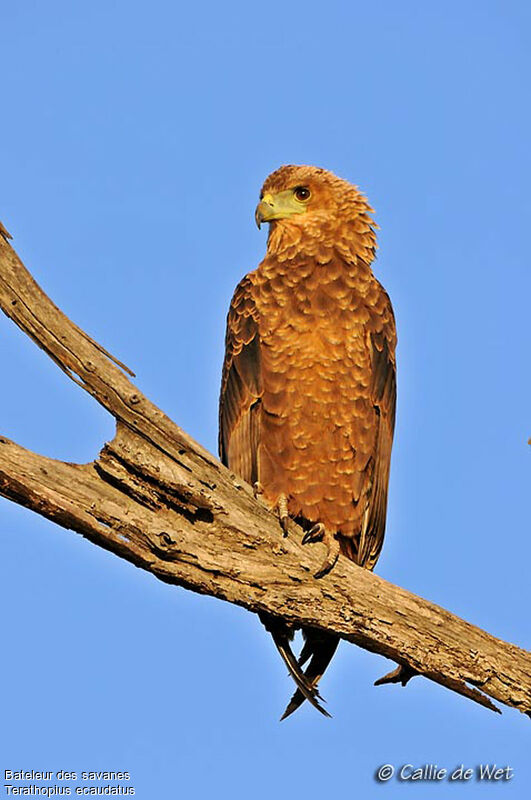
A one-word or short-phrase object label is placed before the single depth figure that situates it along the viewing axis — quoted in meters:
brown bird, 11.99
